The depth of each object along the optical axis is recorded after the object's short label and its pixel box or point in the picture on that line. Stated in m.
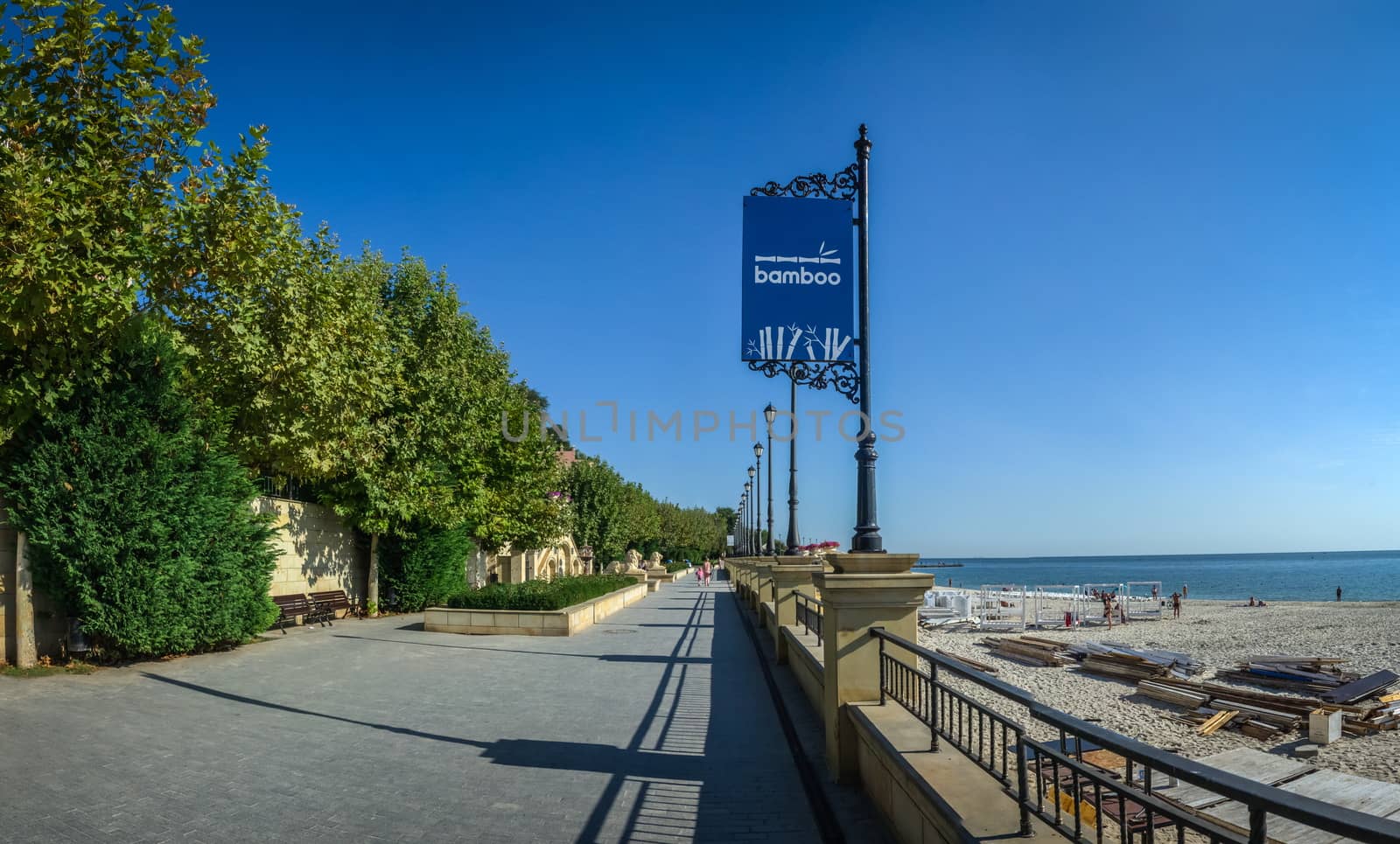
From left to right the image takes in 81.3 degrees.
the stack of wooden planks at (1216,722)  13.38
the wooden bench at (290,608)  17.52
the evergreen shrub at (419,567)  24.03
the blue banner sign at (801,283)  7.43
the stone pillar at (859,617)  6.10
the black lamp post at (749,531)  49.59
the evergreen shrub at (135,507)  11.55
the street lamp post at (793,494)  15.83
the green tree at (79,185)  9.80
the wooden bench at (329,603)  19.47
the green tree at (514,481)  27.53
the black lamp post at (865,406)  6.58
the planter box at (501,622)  17.69
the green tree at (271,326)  12.08
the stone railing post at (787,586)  13.35
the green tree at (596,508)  49.38
